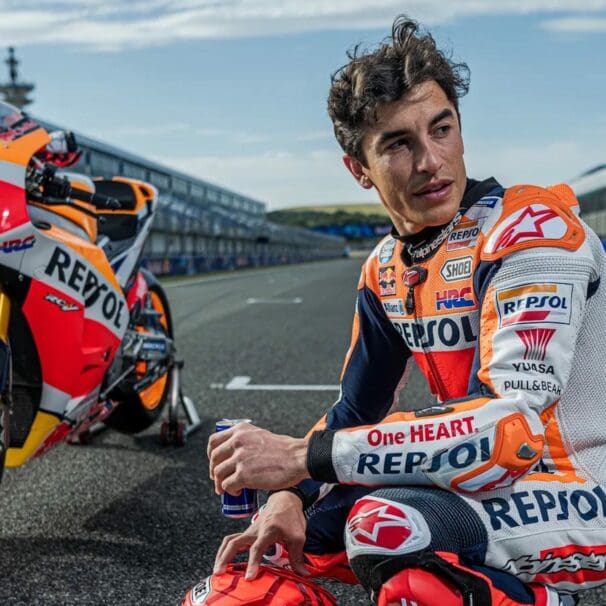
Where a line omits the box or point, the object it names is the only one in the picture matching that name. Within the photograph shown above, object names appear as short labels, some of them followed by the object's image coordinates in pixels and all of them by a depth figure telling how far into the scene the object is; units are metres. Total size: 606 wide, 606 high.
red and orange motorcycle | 2.80
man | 1.63
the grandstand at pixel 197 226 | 34.59
